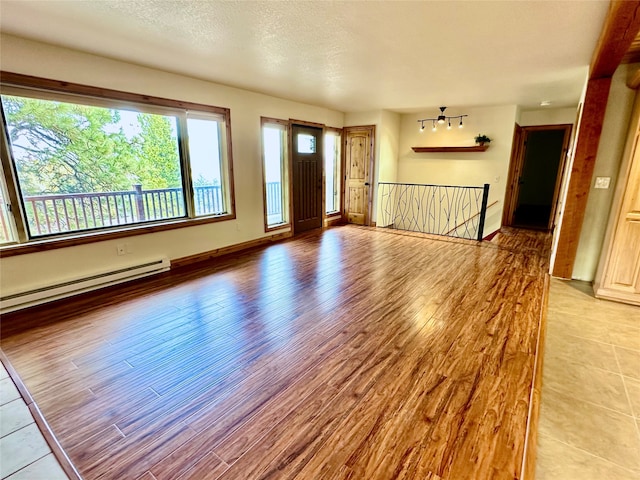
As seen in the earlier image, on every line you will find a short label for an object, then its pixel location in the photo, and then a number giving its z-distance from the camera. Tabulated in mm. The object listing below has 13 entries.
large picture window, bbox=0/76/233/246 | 3029
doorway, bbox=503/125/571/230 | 7475
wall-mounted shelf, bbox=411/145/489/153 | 6383
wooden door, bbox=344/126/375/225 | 6879
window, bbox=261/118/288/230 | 5387
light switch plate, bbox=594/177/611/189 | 3421
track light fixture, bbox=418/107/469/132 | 6326
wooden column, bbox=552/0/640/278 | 2452
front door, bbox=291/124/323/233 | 5969
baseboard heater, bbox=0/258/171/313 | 2980
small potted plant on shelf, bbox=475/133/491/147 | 6262
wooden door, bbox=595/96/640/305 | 2967
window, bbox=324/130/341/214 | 7016
